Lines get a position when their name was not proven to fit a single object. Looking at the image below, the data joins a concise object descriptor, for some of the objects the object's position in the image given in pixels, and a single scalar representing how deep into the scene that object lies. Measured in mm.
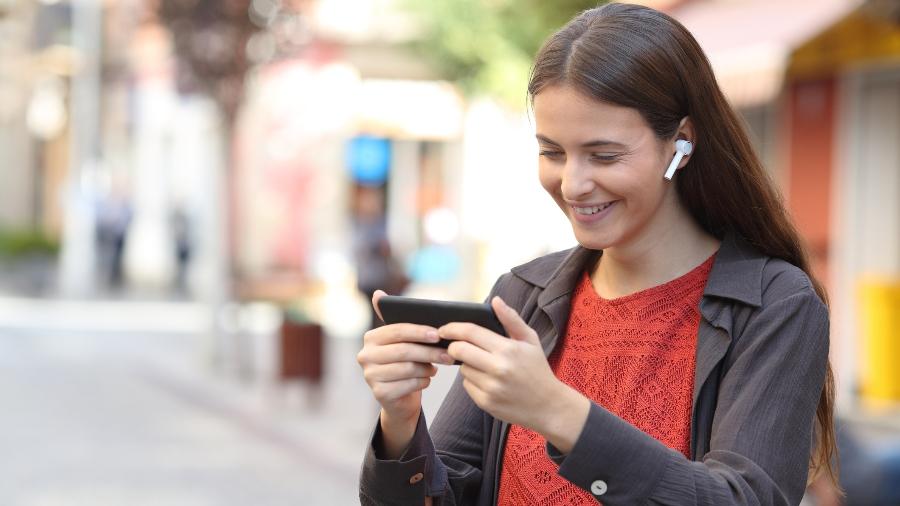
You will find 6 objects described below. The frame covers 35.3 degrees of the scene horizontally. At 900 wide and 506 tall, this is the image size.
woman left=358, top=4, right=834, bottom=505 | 1831
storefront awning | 11445
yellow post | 11555
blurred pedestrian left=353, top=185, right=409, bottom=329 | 10727
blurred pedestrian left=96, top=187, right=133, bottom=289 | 29297
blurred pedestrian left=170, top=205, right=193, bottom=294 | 28375
